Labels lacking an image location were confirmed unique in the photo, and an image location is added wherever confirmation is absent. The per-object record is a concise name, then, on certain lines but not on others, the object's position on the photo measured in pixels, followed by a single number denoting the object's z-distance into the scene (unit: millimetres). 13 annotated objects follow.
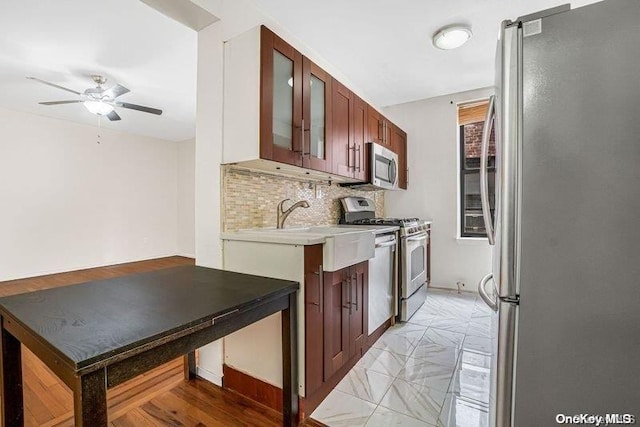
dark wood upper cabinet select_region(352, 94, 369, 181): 2576
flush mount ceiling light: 2289
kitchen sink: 1536
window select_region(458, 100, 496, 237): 3604
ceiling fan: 3215
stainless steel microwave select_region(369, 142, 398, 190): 2840
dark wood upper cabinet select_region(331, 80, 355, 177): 2260
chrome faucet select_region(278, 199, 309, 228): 2082
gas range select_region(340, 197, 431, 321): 2600
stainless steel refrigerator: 790
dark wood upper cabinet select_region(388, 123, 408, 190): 3443
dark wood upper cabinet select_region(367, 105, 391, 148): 2869
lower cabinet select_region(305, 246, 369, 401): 1475
